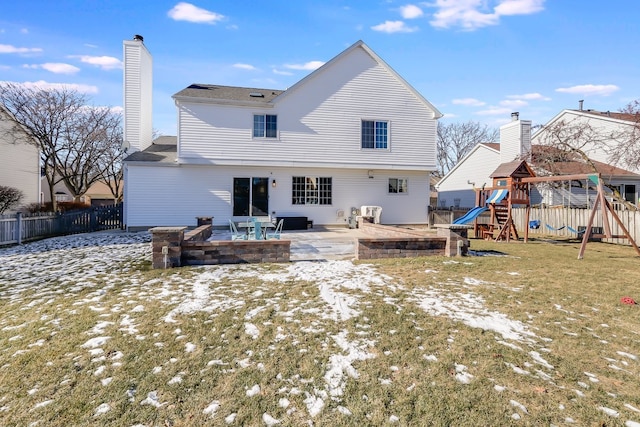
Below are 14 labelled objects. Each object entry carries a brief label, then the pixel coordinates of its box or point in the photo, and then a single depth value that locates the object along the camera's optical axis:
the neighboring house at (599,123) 20.27
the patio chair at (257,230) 9.01
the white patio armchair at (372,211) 15.98
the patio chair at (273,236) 10.12
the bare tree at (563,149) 15.12
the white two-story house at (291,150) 14.80
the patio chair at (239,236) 9.31
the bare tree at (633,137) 14.61
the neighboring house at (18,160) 19.23
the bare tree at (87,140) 22.59
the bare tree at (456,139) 47.91
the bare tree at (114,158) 28.64
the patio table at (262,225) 9.58
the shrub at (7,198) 15.82
